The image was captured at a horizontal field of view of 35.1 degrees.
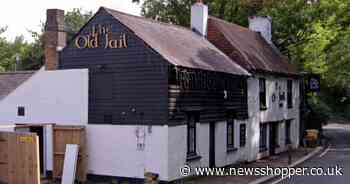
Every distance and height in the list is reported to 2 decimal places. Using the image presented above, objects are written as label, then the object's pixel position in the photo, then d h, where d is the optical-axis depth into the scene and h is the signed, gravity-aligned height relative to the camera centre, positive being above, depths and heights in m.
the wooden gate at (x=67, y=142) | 20.30 -1.42
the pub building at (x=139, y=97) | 18.95 +0.37
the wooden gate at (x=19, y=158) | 17.75 -1.71
